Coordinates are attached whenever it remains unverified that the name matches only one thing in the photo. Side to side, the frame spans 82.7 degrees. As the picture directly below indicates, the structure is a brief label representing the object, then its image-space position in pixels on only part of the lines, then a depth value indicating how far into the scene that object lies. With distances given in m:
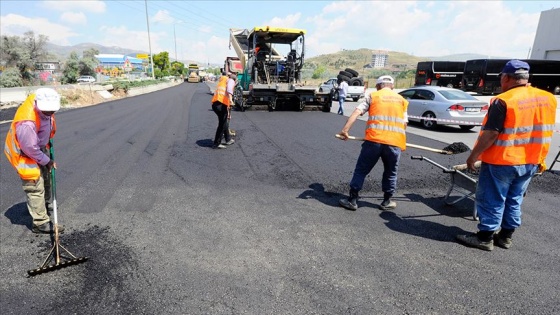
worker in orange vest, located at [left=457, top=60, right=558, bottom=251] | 2.97
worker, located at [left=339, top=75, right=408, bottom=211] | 3.91
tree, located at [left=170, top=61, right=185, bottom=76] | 84.91
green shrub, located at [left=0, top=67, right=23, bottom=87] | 25.00
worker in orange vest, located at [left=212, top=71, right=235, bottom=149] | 7.02
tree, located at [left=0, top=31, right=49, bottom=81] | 31.96
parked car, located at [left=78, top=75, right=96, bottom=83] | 38.06
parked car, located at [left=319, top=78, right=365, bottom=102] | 21.04
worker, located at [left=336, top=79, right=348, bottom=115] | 14.11
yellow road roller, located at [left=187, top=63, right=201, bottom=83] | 58.03
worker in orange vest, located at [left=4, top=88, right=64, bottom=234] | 3.07
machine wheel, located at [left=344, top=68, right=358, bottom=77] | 22.72
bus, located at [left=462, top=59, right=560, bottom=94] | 22.95
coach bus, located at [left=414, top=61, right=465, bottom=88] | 26.69
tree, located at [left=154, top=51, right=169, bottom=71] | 76.25
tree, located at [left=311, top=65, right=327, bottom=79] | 60.78
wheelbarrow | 3.92
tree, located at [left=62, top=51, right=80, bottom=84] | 38.82
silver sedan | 10.05
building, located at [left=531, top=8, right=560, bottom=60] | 33.42
